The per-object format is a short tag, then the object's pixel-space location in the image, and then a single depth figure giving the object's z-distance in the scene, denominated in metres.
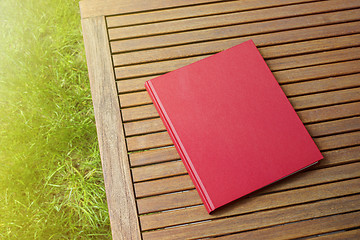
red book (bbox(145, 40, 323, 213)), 0.85
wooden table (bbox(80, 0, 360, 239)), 0.85
